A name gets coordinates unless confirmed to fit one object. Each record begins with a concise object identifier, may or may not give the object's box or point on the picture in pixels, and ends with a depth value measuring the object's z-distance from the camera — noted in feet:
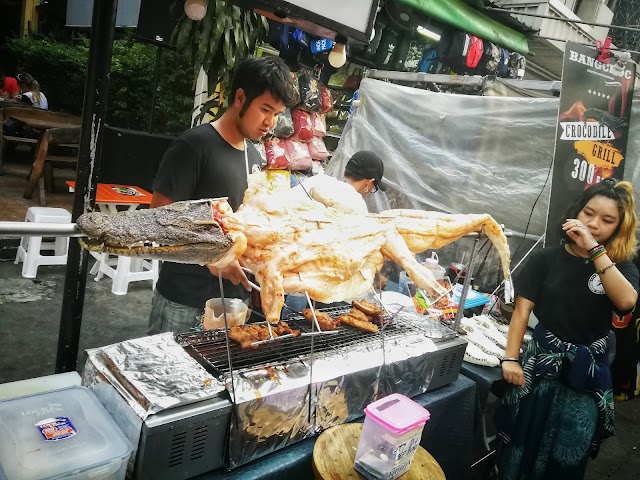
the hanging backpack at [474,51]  25.90
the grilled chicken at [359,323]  8.41
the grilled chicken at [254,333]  6.89
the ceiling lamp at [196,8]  8.20
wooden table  27.20
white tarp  15.79
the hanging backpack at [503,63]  28.49
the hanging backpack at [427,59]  26.78
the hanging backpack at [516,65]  30.30
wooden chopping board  6.39
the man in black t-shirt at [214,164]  7.40
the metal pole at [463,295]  8.44
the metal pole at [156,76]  21.71
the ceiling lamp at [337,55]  8.09
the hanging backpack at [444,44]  25.58
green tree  11.68
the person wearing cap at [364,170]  12.94
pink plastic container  6.28
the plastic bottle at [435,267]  13.00
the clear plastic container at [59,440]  4.40
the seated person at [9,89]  39.84
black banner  12.96
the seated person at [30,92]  37.27
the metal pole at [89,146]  5.56
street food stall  5.01
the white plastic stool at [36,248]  17.30
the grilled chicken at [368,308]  9.09
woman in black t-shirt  9.59
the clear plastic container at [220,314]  7.51
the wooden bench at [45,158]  24.09
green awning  22.50
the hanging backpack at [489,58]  27.19
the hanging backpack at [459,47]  25.36
